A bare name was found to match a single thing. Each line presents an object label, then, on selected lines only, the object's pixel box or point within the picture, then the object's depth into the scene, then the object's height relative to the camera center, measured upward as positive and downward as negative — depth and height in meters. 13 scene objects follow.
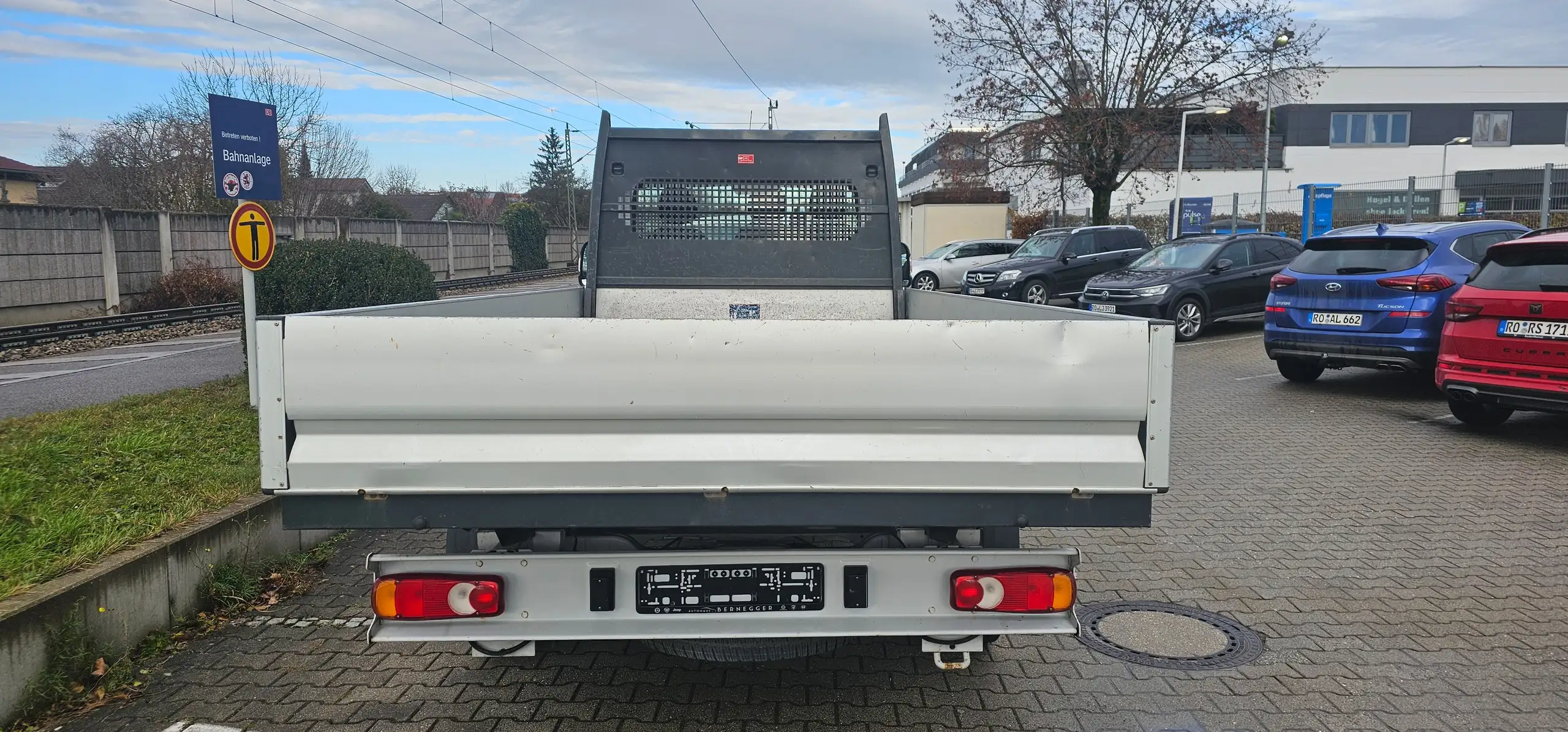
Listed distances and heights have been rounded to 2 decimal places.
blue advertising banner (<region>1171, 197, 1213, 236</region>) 29.41 +1.18
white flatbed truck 2.91 -0.54
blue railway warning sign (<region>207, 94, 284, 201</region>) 9.27 +0.92
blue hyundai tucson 10.09 -0.33
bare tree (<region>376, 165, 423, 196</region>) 69.63 +4.49
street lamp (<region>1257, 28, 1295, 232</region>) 27.64 +4.70
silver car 28.55 -0.12
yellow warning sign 8.65 +0.15
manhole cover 4.35 -1.58
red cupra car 7.76 -0.54
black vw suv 16.19 -0.37
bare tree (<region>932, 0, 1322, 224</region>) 29.42 +4.92
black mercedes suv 21.22 -0.09
